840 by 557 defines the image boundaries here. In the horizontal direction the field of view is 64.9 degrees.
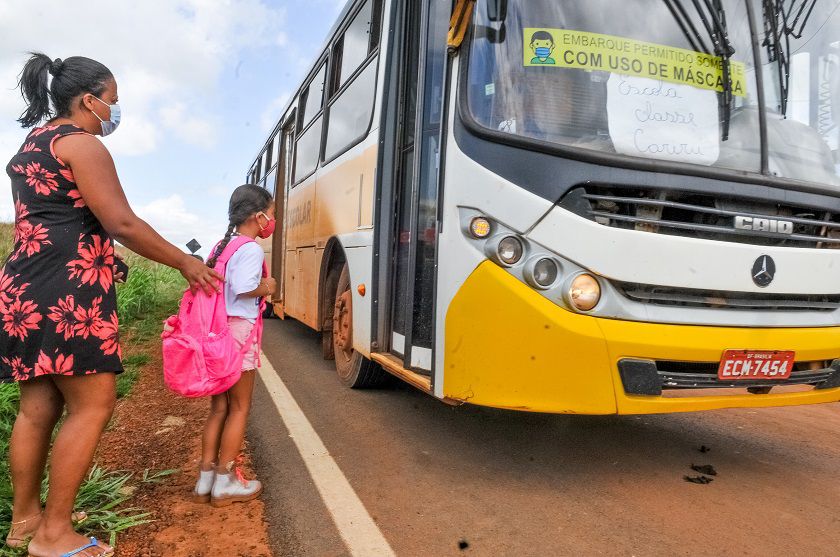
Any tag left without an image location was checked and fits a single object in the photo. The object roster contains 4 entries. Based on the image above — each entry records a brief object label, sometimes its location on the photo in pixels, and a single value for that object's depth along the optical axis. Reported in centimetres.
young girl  304
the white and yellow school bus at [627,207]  310
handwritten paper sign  328
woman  242
